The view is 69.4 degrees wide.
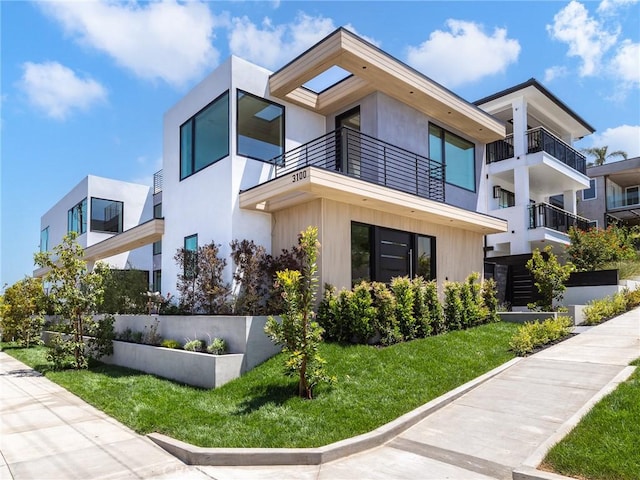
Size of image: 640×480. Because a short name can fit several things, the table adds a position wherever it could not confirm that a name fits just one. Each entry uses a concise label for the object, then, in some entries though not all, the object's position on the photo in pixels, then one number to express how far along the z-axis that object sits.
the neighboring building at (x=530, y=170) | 21.59
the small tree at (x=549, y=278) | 13.46
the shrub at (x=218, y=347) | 9.47
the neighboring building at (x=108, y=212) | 24.58
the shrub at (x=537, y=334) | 9.82
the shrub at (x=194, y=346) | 9.95
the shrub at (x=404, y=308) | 10.30
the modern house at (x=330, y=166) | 11.32
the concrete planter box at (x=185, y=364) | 8.81
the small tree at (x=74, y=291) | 12.10
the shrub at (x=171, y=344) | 10.80
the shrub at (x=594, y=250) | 18.12
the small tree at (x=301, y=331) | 7.36
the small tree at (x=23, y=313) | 19.00
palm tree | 39.94
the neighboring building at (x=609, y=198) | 33.78
